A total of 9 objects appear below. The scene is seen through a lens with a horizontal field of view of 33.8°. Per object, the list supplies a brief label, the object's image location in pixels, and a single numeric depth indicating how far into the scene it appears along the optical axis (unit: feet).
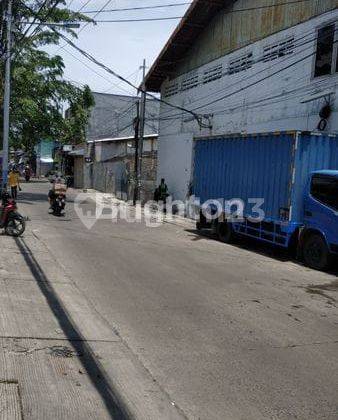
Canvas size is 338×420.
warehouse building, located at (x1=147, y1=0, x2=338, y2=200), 55.36
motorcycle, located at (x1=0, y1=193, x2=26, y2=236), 44.83
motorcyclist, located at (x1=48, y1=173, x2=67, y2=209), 66.18
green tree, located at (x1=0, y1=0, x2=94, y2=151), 92.02
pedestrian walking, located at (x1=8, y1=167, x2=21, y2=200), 82.07
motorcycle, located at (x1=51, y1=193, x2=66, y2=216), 65.98
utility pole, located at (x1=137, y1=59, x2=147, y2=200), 96.07
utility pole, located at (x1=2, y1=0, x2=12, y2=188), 79.82
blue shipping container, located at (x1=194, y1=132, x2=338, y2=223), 42.60
